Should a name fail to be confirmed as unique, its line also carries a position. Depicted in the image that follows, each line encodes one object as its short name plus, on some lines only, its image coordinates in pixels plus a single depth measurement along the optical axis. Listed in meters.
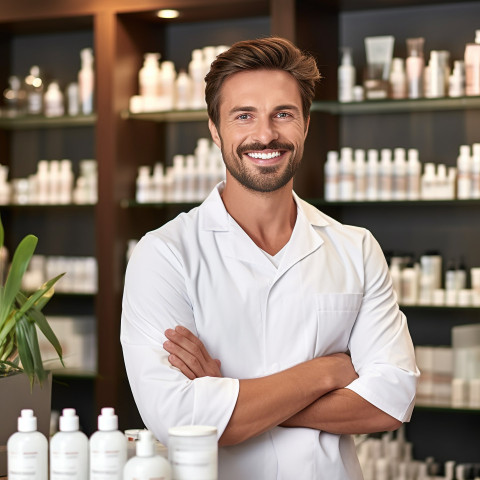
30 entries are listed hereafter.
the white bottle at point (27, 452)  1.54
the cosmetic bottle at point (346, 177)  3.95
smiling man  1.87
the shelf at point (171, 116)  4.25
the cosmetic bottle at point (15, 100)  4.59
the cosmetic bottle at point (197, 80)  4.18
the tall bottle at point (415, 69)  3.91
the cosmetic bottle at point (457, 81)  3.85
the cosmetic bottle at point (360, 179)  3.95
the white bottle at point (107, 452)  1.48
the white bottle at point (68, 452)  1.51
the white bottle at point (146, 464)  1.39
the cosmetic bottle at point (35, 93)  4.55
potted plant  1.94
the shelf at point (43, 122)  4.50
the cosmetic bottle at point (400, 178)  3.91
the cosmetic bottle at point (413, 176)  3.89
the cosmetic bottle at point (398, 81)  3.93
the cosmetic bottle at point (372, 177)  3.94
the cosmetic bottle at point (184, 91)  4.21
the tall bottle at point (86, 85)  4.39
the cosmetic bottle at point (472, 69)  3.80
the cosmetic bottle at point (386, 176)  3.92
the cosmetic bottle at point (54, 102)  4.49
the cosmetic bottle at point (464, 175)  3.82
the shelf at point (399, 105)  3.93
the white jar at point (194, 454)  1.42
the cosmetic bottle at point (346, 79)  4.00
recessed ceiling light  4.20
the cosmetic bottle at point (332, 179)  3.97
